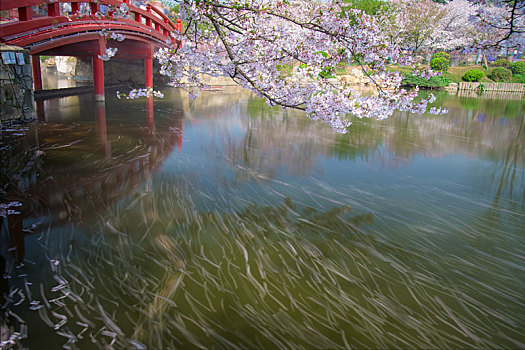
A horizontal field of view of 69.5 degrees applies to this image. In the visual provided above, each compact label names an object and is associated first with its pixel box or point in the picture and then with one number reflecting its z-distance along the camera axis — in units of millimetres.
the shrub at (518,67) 29172
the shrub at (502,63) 31656
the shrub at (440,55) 30775
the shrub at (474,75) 26850
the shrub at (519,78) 27725
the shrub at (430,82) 25891
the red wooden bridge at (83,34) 7531
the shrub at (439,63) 28500
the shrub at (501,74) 27859
